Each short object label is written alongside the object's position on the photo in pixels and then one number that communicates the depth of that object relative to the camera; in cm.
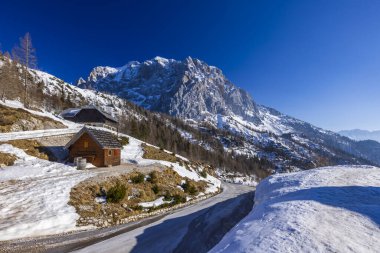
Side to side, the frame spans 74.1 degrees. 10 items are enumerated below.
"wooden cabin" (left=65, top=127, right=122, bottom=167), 3762
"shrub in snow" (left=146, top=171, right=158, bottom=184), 3653
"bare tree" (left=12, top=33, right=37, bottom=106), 6216
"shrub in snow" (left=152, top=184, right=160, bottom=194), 3413
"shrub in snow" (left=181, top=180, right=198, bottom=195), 3994
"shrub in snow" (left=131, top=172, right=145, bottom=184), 3400
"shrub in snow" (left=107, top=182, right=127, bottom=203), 2676
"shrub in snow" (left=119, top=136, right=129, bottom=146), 5684
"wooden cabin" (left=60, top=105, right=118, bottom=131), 6725
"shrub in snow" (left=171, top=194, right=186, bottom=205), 3279
